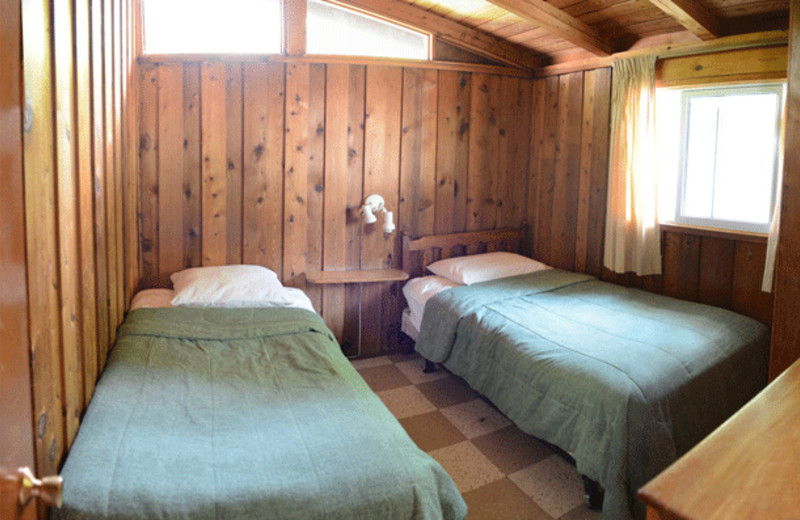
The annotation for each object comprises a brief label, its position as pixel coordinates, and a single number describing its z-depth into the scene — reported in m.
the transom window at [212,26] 3.23
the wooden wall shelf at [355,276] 3.48
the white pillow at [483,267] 3.60
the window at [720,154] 3.05
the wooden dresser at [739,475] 0.90
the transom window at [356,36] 3.50
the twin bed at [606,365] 2.08
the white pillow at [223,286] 2.89
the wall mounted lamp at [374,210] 3.58
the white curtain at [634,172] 3.38
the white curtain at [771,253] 2.74
